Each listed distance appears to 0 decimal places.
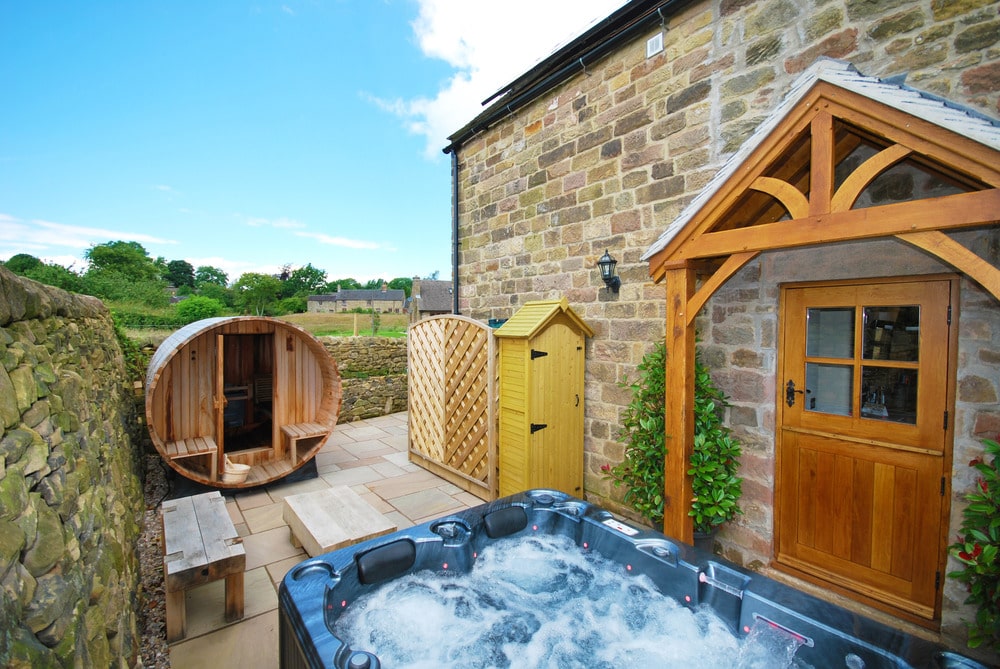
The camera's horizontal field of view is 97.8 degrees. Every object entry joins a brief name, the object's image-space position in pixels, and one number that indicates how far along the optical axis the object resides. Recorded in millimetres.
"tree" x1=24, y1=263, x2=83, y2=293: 11688
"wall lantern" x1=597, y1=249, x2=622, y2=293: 3727
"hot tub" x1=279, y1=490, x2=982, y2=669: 1708
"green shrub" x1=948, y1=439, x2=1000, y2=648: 1884
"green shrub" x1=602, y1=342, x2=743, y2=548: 2839
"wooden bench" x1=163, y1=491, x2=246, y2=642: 2355
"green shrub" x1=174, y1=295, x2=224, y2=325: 15977
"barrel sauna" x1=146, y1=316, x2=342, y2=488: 4172
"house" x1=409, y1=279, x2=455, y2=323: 24406
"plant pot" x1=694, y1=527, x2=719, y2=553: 2971
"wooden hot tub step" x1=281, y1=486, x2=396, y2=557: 2871
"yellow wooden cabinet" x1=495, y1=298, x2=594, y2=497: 3779
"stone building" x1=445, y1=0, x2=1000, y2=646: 2102
